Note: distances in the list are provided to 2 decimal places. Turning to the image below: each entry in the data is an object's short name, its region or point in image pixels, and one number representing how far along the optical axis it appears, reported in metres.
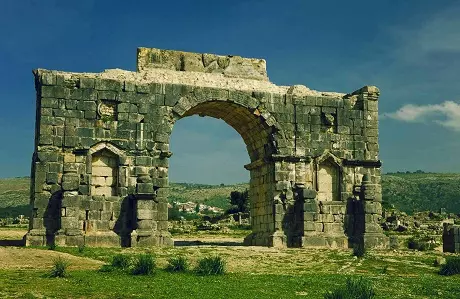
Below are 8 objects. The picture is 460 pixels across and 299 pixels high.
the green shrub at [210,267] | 15.30
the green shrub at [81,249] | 18.66
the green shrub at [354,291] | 11.05
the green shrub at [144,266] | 14.76
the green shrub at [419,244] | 24.05
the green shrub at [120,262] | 15.59
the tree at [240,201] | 45.84
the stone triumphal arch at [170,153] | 20.98
